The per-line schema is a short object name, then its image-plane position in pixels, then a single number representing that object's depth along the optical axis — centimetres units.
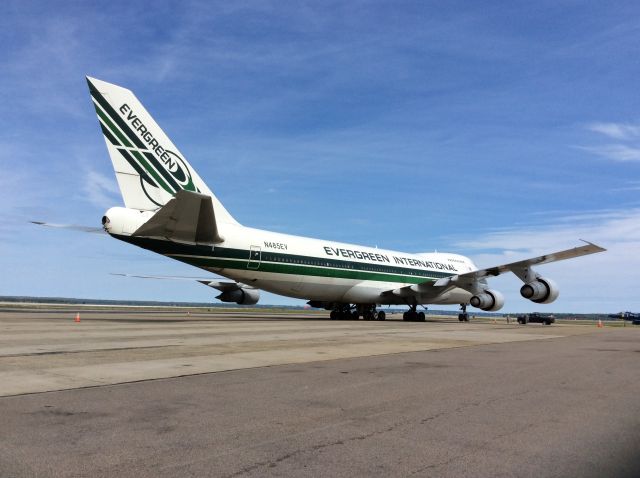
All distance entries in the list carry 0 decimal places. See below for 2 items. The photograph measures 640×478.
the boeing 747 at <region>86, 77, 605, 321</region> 2373
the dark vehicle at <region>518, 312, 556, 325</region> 4992
